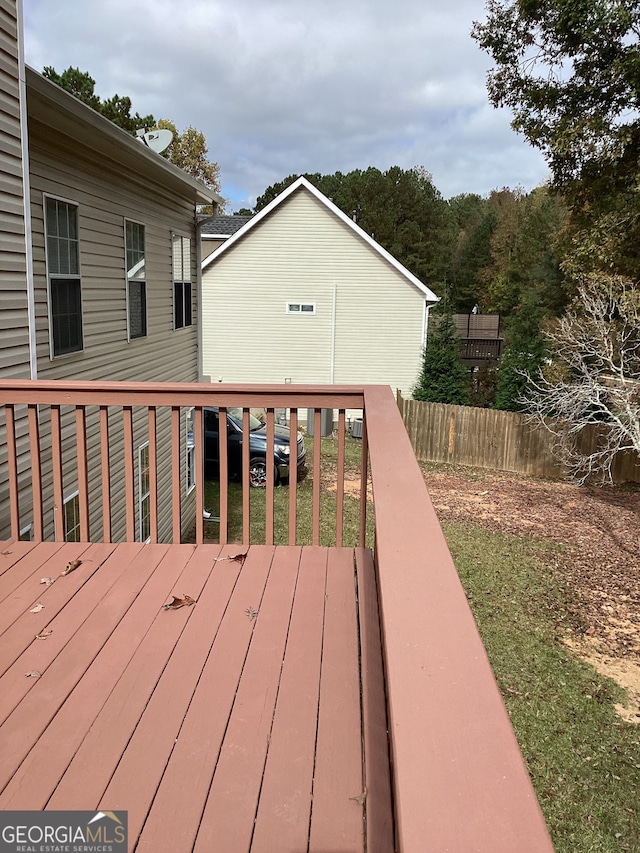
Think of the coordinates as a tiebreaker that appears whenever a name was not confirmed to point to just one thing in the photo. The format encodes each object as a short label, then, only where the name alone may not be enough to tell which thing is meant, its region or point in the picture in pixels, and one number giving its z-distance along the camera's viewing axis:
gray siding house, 4.37
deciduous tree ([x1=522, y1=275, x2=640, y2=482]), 12.52
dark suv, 13.30
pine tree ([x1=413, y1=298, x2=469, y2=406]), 19.72
